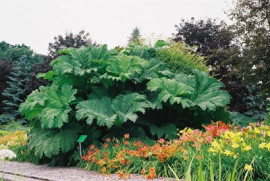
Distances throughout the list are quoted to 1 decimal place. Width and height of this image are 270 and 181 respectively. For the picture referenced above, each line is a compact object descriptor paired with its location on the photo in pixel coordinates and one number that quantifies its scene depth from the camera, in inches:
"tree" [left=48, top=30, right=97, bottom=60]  601.3
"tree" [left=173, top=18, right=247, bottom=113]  461.4
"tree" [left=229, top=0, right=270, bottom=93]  382.6
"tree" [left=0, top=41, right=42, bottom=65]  1266.0
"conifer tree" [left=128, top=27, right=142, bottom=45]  1722.4
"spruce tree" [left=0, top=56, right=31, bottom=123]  670.5
